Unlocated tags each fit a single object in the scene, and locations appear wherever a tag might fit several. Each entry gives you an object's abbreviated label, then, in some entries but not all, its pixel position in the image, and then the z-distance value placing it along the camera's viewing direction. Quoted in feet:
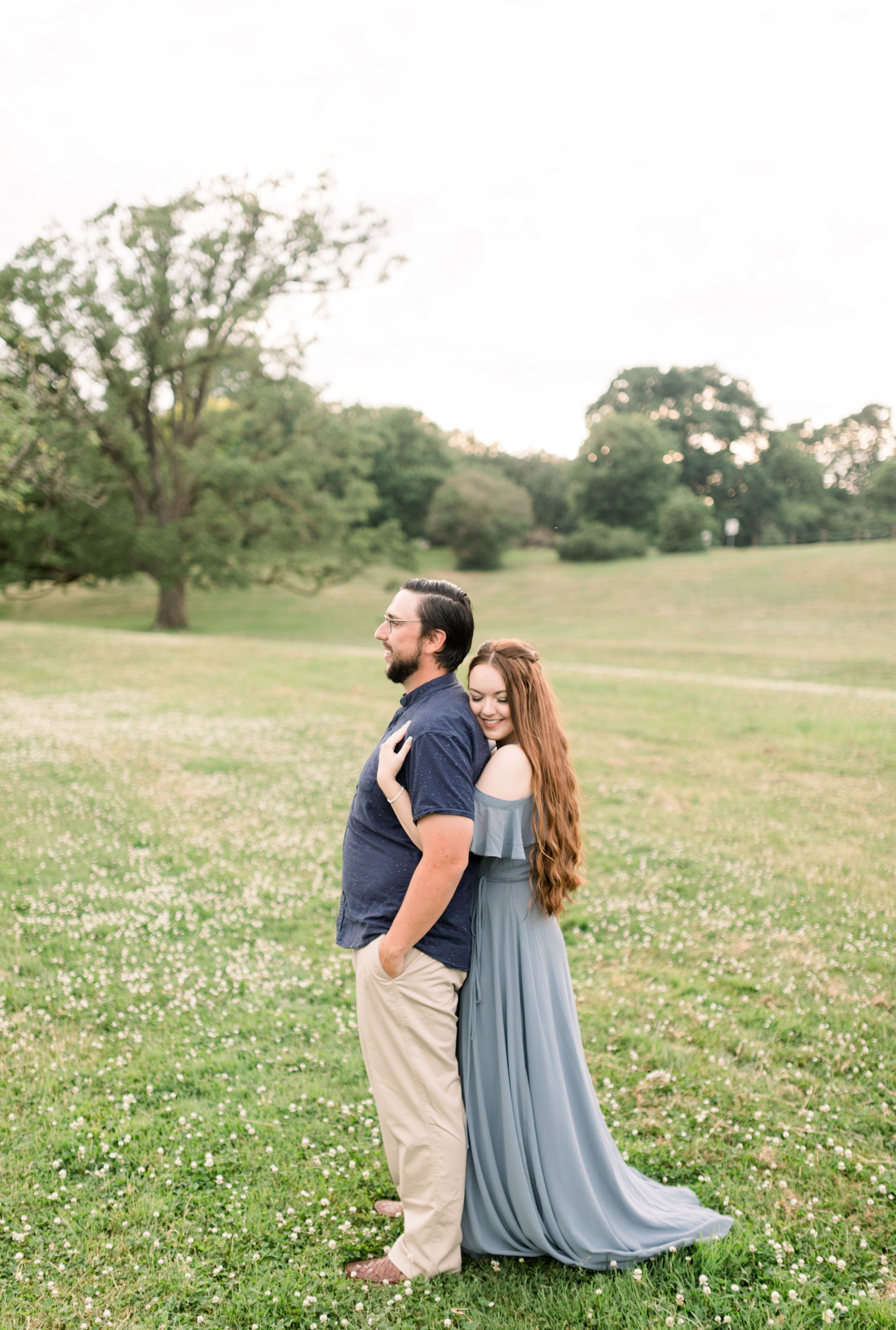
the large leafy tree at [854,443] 317.83
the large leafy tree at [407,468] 226.17
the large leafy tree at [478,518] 206.80
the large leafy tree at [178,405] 109.70
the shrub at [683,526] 213.46
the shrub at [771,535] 257.75
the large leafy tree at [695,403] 287.89
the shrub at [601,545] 205.98
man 11.22
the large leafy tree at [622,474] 241.76
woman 11.56
